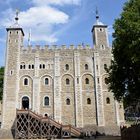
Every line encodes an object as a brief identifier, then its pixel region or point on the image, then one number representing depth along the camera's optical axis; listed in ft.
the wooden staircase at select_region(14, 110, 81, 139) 71.26
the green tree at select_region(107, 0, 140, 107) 37.92
